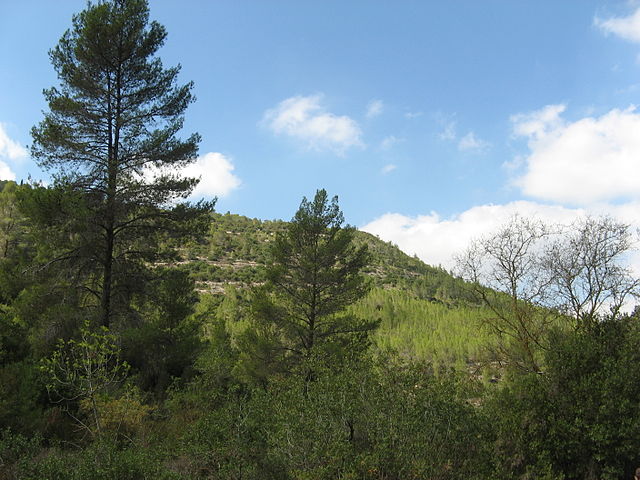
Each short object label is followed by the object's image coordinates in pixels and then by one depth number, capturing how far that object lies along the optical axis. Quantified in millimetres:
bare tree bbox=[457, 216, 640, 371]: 15266
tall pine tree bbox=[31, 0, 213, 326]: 12914
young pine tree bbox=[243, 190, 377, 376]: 18078
